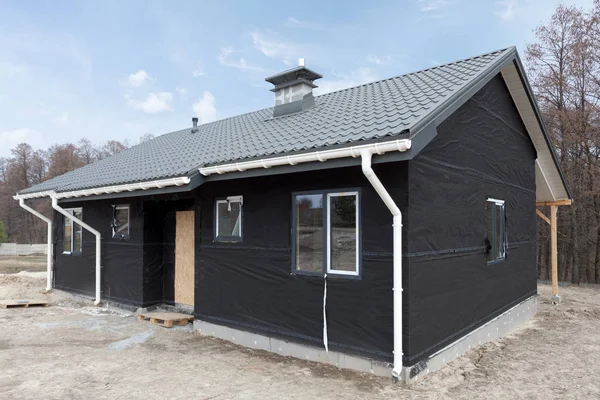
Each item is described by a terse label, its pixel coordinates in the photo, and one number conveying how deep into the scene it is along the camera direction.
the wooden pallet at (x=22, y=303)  9.23
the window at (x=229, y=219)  6.31
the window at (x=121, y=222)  8.72
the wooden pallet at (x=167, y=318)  7.30
